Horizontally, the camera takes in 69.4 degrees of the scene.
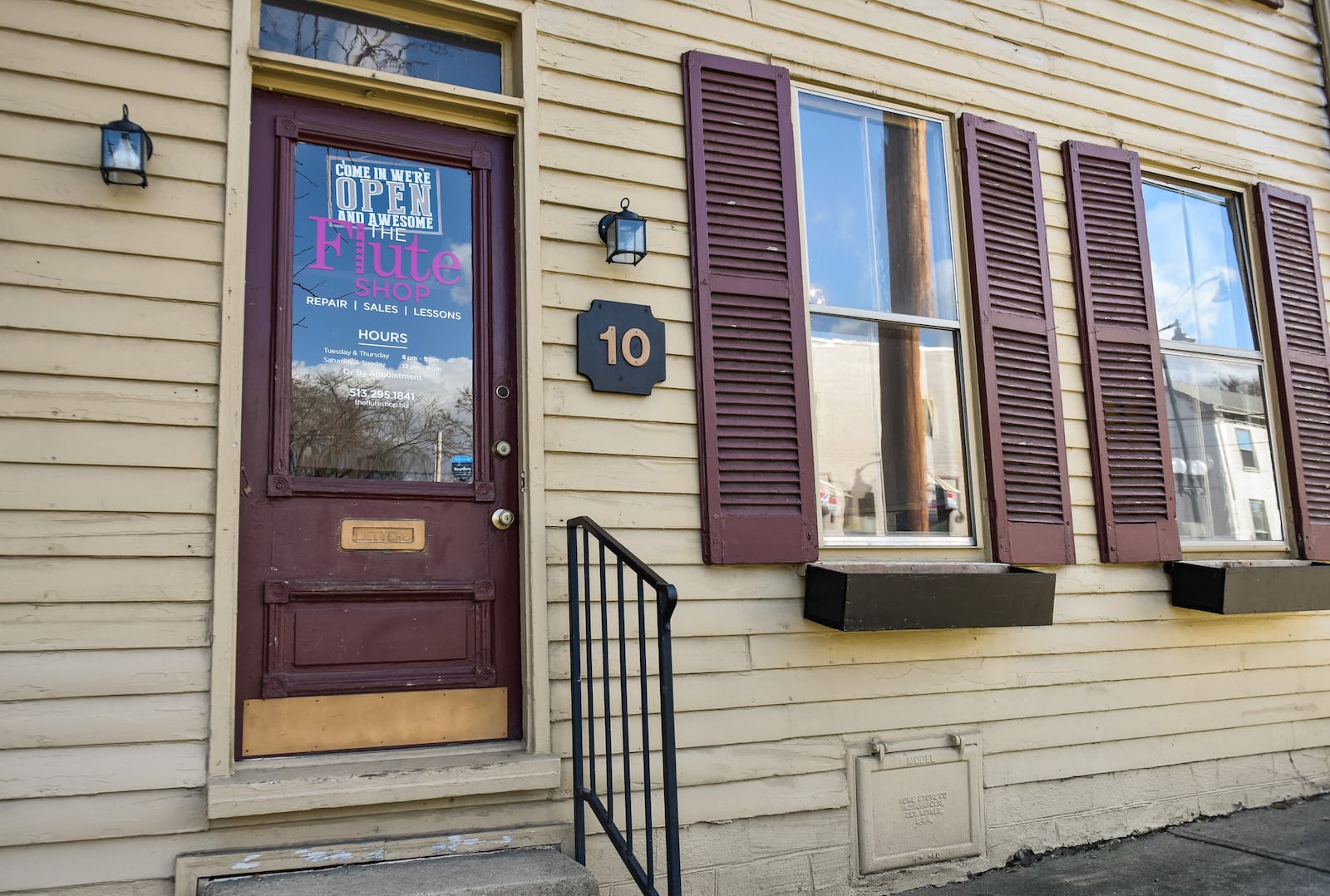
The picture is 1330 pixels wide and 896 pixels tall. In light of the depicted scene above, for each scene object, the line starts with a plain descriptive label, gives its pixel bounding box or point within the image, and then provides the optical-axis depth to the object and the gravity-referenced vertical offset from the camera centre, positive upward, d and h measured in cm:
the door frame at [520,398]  249 +49
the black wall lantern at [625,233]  304 +106
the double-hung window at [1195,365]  399 +82
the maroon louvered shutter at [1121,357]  391 +82
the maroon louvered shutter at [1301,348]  438 +93
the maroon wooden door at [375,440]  268 +40
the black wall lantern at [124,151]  250 +113
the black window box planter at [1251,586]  380 -16
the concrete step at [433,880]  232 -75
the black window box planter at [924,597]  306 -13
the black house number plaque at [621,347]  303 +70
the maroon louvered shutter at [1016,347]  366 +82
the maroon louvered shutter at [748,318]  318 +84
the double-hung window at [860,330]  325 +85
